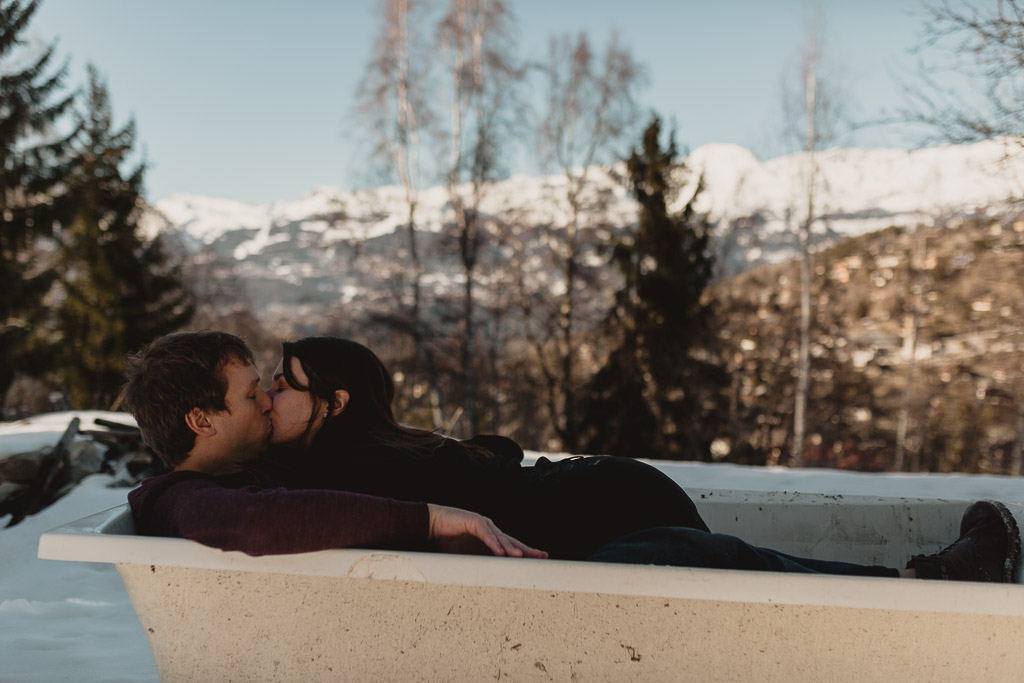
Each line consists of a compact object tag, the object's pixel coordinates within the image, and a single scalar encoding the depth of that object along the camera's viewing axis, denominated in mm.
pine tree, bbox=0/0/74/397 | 12695
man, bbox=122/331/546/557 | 1228
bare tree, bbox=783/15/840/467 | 11188
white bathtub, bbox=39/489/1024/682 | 1157
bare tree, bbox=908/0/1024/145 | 4477
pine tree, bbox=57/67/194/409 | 12172
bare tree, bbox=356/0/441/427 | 10953
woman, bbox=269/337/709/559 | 1554
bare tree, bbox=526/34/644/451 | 11648
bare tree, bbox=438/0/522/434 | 11141
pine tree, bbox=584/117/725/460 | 10594
